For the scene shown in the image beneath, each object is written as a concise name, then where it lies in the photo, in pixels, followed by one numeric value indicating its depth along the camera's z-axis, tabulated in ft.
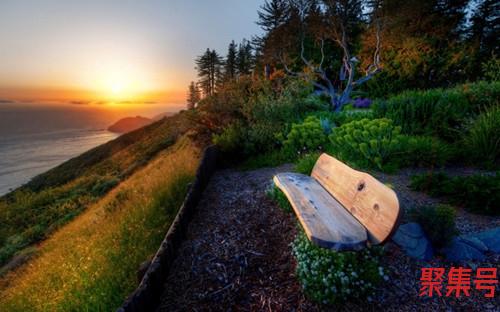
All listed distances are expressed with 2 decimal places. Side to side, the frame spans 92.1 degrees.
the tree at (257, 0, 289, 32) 85.62
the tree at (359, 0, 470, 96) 49.70
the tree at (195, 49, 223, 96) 133.08
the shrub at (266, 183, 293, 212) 9.78
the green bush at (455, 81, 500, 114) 18.89
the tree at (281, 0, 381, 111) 39.93
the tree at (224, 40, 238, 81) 118.17
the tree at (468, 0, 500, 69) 52.44
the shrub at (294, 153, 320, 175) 12.64
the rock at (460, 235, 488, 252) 7.07
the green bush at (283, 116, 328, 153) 16.66
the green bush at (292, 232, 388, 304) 5.49
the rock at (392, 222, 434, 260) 6.90
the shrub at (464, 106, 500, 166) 13.28
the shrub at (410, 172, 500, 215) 8.74
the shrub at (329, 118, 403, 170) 13.47
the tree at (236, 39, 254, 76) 113.29
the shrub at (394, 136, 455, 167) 13.37
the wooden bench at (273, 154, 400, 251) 5.19
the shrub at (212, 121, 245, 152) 17.39
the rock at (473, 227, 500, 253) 7.15
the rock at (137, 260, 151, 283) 6.81
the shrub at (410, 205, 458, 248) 6.95
